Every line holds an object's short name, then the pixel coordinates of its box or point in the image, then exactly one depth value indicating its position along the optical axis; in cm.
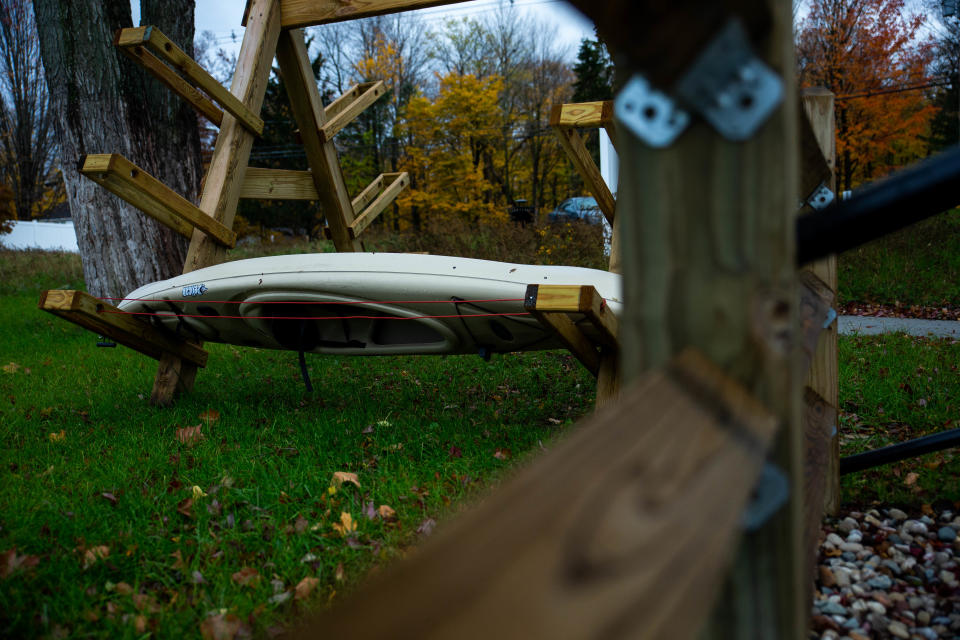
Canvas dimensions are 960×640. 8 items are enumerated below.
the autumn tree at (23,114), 2052
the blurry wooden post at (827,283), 192
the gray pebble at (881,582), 181
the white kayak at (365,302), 302
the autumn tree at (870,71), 1612
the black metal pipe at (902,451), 207
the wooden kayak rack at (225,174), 353
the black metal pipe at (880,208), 79
